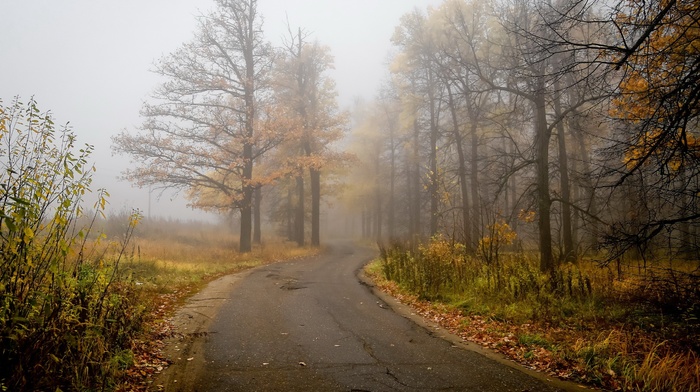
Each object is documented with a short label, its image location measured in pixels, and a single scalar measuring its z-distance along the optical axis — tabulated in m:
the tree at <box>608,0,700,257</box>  4.14
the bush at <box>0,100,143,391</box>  3.08
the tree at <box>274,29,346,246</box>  22.48
